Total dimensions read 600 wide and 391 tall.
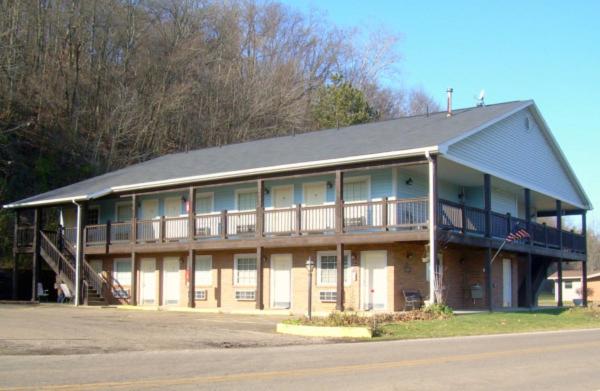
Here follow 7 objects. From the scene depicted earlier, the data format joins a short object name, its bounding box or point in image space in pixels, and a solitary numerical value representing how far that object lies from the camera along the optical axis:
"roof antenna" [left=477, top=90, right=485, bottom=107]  30.39
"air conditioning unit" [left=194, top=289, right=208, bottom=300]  29.17
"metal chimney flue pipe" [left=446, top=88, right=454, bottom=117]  27.89
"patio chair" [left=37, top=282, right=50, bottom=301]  32.47
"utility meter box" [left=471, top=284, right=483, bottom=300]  27.03
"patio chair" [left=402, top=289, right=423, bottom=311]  23.77
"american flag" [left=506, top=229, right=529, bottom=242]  25.84
